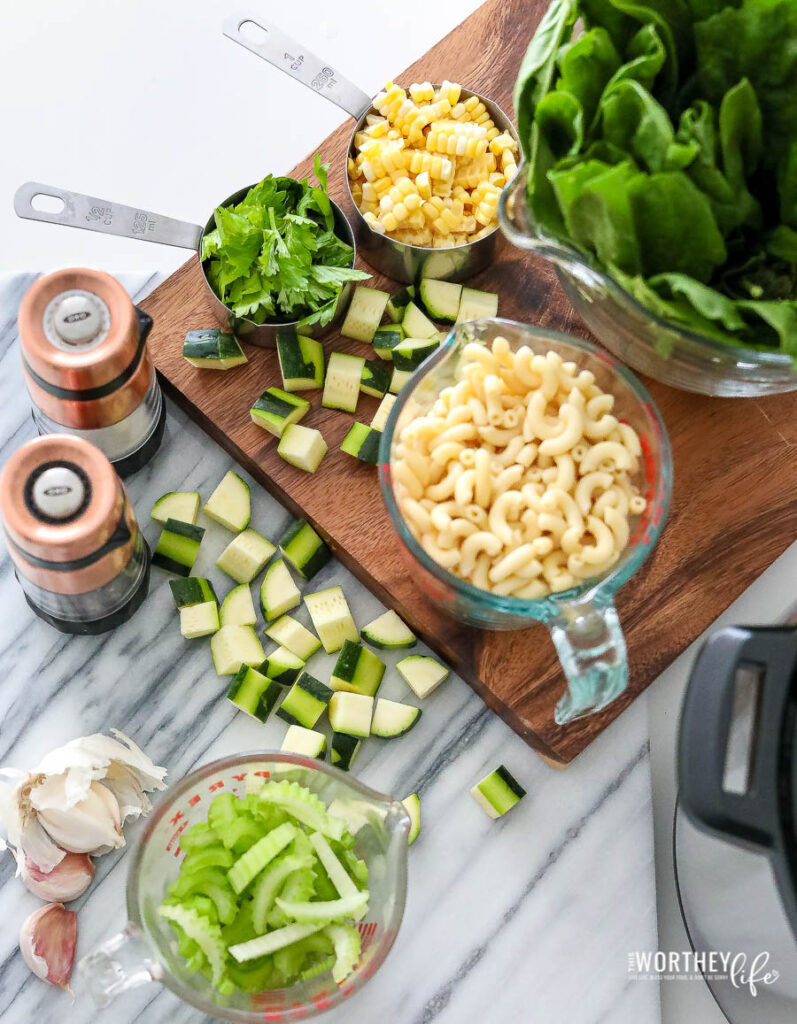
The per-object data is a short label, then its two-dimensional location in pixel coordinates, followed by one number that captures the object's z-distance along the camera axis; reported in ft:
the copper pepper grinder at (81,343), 2.09
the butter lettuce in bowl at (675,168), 1.98
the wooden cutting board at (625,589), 2.26
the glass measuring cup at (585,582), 2.04
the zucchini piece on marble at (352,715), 2.26
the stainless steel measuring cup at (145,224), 2.29
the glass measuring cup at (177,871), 1.99
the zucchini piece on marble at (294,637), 2.30
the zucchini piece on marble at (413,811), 2.25
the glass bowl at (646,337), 2.06
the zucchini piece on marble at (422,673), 2.29
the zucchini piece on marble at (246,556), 2.32
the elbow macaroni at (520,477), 2.10
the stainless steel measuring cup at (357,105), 2.32
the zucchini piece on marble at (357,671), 2.27
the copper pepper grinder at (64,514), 2.04
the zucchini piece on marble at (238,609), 2.32
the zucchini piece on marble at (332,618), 2.30
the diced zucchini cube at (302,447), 2.29
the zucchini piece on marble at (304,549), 2.32
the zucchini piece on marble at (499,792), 2.25
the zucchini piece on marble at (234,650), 2.29
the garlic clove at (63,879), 2.18
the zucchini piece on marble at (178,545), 2.32
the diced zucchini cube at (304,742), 2.25
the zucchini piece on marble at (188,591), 2.30
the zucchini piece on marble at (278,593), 2.31
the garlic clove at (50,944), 2.16
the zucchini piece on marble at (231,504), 2.34
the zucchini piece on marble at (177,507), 2.34
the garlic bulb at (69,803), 2.18
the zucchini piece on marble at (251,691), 2.26
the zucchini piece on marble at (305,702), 2.27
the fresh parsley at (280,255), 2.24
